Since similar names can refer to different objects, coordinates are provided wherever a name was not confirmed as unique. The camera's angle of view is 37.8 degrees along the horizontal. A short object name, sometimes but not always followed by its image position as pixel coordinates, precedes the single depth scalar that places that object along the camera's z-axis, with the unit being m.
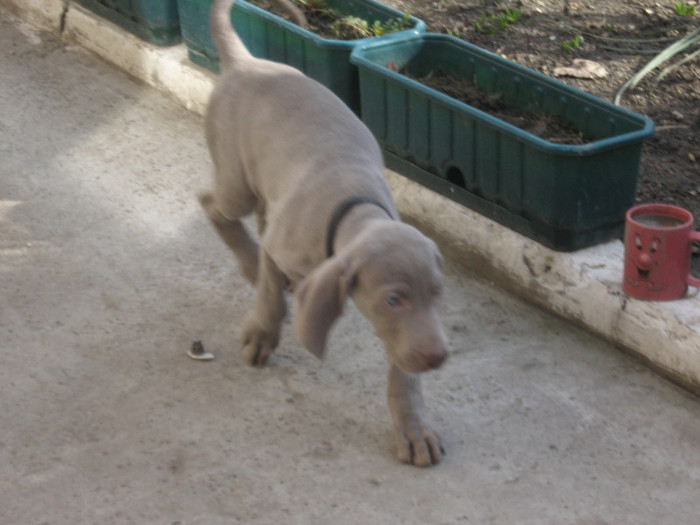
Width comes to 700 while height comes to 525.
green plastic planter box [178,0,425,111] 4.28
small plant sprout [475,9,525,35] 4.96
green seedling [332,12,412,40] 4.51
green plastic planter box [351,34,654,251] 3.48
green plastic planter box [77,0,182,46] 5.26
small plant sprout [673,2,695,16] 4.95
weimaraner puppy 2.45
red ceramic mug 3.19
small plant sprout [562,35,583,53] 4.74
